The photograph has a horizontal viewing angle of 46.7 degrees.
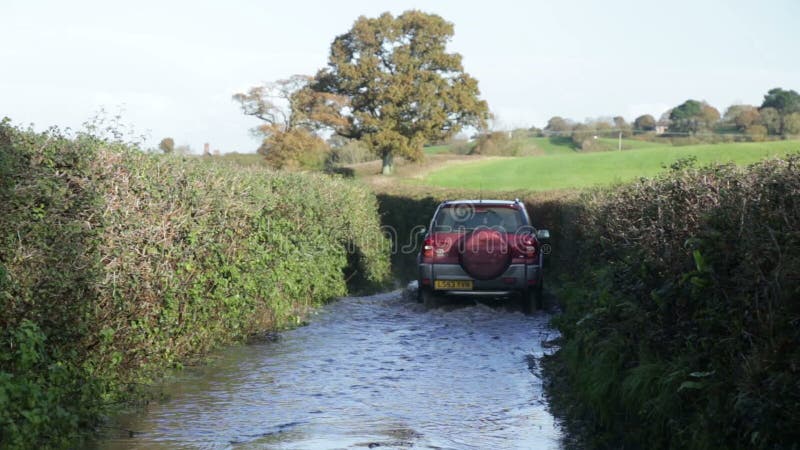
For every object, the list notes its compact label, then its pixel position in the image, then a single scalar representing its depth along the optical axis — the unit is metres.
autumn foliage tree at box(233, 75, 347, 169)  66.25
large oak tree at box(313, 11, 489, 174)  68.88
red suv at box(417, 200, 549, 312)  14.89
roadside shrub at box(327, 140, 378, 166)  80.93
